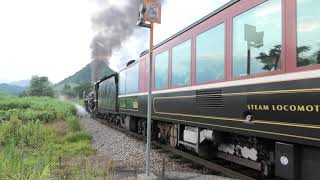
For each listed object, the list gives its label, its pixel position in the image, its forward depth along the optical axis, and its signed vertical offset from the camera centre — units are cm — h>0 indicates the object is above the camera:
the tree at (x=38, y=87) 9419 +405
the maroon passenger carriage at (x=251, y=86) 497 +30
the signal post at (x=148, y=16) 714 +153
